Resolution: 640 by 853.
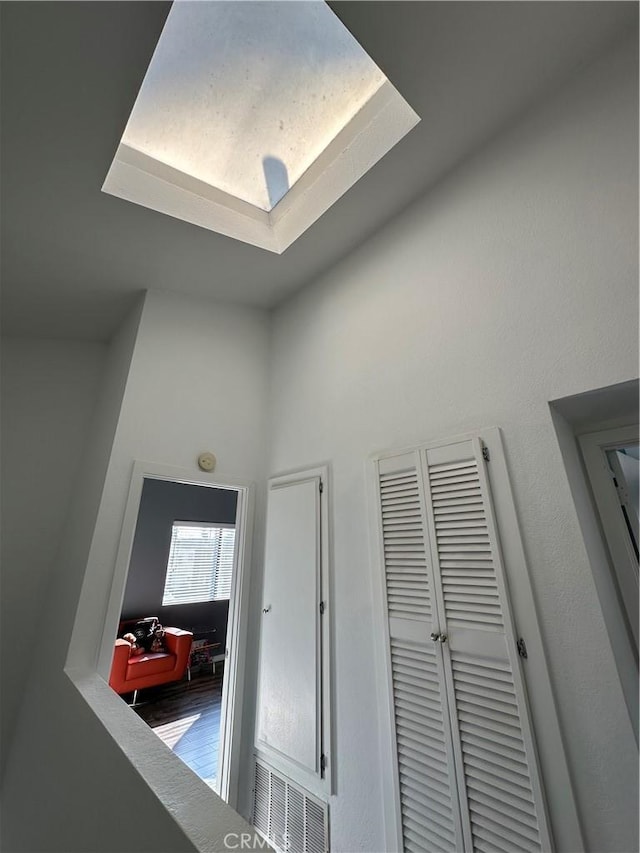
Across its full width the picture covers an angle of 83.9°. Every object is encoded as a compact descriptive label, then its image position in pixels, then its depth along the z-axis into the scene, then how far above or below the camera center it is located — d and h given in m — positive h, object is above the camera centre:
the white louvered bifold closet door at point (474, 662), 1.15 -0.35
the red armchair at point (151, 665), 3.44 -1.00
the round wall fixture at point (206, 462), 2.41 +0.63
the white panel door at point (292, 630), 1.84 -0.38
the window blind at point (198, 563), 4.79 -0.03
